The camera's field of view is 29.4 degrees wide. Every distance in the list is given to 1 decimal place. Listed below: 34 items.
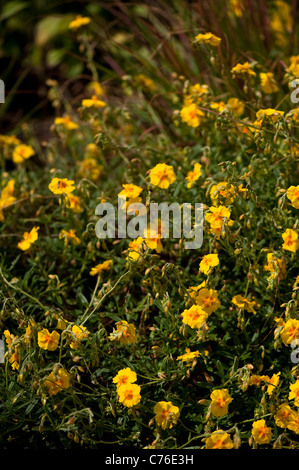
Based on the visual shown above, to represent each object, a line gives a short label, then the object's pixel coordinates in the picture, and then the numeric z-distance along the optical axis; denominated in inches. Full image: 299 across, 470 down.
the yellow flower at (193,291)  91.6
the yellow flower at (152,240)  94.0
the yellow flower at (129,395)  83.8
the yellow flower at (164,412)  84.9
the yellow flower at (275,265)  86.7
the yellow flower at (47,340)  86.0
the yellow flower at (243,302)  92.8
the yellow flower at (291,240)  89.0
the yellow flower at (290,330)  84.0
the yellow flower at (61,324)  86.8
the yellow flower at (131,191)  101.2
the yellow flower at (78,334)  82.4
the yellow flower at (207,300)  90.5
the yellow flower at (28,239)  109.5
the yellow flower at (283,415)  85.2
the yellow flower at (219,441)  79.4
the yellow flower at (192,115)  116.2
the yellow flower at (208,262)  89.0
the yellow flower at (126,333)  86.6
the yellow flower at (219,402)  85.2
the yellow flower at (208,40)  105.0
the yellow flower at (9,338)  87.6
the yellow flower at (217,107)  105.4
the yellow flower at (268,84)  115.0
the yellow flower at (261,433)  81.8
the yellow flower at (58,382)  82.3
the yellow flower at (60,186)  102.8
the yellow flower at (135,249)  90.3
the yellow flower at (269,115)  94.1
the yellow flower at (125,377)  85.5
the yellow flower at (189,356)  90.3
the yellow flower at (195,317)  88.6
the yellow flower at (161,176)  100.0
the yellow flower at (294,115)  97.7
